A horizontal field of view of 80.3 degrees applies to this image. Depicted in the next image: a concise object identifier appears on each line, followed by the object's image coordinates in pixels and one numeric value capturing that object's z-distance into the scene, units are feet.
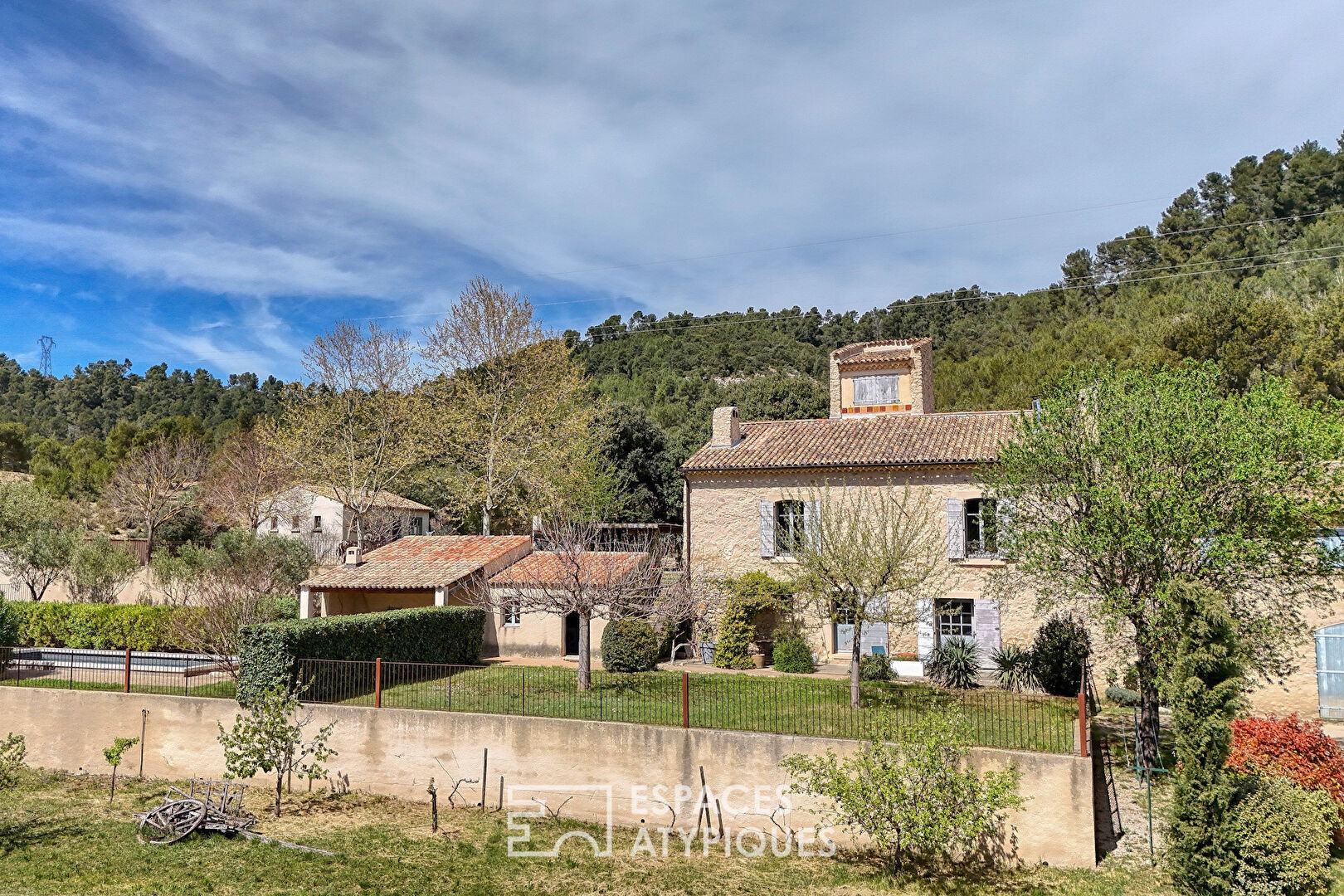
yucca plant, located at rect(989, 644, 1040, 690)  59.06
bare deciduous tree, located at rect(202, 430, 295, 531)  124.26
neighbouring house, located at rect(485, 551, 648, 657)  71.05
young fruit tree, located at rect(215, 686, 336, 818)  43.01
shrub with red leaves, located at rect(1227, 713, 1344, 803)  36.40
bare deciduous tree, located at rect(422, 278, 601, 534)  101.65
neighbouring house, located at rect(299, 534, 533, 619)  72.43
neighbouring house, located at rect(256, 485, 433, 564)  124.16
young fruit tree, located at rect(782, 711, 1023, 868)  33.45
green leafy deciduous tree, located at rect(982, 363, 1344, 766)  39.78
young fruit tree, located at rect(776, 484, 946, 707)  53.01
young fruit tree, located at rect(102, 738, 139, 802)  46.47
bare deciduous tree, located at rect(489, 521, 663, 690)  55.31
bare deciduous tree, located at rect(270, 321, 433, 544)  100.68
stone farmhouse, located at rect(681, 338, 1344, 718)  65.72
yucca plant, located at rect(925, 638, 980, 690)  60.03
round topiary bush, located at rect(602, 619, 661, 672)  64.90
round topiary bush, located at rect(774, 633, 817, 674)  65.31
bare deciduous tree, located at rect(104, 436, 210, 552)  124.06
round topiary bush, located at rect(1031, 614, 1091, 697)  58.03
